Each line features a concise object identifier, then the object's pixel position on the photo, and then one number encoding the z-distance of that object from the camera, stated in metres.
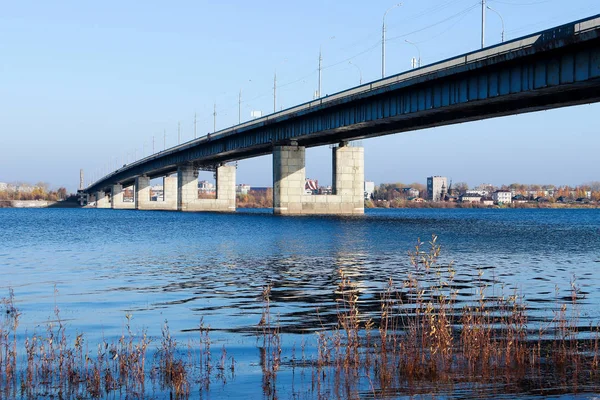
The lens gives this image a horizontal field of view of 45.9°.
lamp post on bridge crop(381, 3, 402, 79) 80.31
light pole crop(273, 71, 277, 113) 119.35
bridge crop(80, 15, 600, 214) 46.25
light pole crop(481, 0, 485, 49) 61.16
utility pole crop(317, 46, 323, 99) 102.62
